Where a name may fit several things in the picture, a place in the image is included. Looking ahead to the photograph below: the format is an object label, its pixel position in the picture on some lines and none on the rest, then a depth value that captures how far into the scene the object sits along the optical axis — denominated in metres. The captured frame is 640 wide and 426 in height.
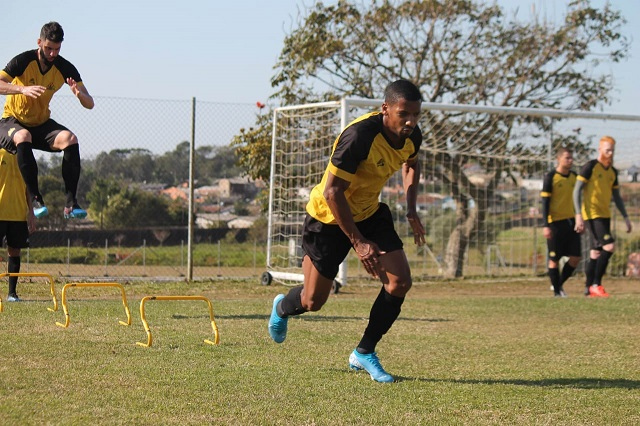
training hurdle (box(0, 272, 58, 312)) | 8.62
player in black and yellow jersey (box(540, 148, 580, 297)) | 13.64
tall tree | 21.47
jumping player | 8.51
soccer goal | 18.80
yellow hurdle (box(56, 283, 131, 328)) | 7.61
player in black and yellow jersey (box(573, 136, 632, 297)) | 13.38
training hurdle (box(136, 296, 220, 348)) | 6.81
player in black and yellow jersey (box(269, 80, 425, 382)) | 5.68
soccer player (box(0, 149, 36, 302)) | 10.53
